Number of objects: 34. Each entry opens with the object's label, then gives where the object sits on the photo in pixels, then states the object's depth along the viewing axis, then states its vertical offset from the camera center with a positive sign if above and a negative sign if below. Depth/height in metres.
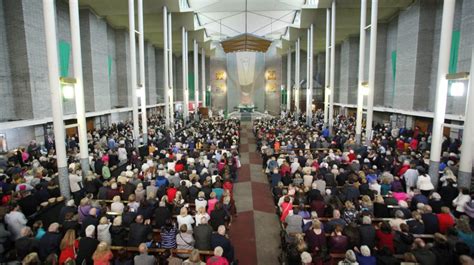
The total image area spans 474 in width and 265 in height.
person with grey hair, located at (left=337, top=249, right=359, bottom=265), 4.02 -2.31
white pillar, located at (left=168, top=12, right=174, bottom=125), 20.78 +1.43
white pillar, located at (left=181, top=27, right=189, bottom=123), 24.49 +1.05
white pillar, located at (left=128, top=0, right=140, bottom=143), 13.30 +1.00
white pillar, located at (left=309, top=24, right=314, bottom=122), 23.33 +2.25
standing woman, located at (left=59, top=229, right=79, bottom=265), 4.40 -2.37
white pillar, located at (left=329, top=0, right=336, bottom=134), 18.51 +2.86
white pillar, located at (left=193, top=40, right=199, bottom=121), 28.48 +1.42
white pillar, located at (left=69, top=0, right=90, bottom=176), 8.93 -0.18
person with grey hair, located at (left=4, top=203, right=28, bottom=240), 5.30 -2.35
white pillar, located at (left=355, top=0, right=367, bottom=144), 13.65 +1.04
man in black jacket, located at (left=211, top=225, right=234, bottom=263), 4.67 -2.38
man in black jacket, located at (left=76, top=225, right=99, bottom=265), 4.45 -2.39
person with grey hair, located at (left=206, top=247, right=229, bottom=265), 4.05 -2.33
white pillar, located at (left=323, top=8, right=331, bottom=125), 19.94 +2.50
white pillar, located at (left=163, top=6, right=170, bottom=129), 18.78 +2.04
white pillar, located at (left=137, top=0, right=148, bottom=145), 14.54 +0.57
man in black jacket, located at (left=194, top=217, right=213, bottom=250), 4.89 -2.40
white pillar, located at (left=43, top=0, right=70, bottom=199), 7.36 -0.02
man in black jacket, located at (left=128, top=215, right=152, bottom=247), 4.86 -2.35
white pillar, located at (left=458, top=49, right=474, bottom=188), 7.30 -1.32
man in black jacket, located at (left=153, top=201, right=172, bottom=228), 5.66 -2.38
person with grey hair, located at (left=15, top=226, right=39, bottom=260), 4.46 -2.35
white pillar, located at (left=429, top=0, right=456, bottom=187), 8.01 +0.18
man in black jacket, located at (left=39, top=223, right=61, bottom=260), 4.52 -2.33
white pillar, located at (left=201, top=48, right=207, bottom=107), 36.62 +1.91
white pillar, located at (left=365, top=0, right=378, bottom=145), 12.65 +1.05
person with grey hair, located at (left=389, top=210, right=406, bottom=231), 5.10 -2.29
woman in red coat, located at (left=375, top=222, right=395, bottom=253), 4.79 -2.39
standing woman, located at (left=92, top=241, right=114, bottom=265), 4.14 -2.32
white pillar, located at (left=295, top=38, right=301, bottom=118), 29.75 +2.71
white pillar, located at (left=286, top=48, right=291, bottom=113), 37.00 +1.18
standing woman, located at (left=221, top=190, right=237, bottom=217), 6.53 -2.50
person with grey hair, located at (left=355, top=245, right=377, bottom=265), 4.11 -2.35
